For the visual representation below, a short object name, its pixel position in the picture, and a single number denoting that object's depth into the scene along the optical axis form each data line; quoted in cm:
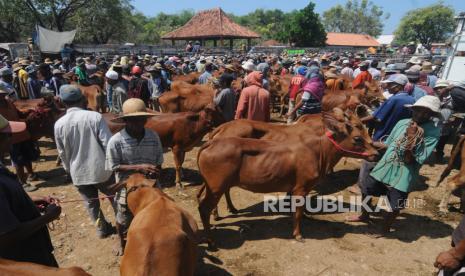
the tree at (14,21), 3652
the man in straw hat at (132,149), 380
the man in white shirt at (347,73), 1386
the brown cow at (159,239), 267
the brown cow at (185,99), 1014
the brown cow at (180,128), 703
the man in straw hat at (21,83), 1039
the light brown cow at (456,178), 519
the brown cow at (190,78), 1373
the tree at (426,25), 7281
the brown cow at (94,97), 997
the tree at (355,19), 10569
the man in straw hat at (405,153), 447
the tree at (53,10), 3822
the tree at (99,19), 4227
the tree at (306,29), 4594
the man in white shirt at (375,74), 1262
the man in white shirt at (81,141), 420
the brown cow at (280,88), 1340
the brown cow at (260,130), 624
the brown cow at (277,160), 473
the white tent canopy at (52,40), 1984
